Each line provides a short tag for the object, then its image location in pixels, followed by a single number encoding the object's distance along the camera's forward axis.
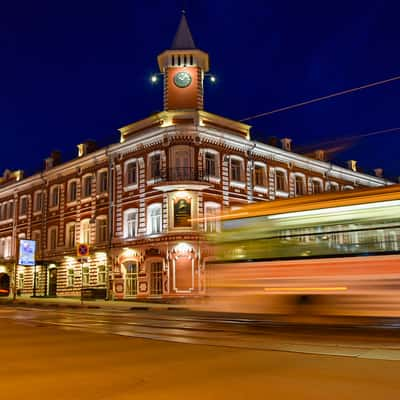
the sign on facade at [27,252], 38.41
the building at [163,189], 33.06
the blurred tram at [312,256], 12.44
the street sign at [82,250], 30.58
